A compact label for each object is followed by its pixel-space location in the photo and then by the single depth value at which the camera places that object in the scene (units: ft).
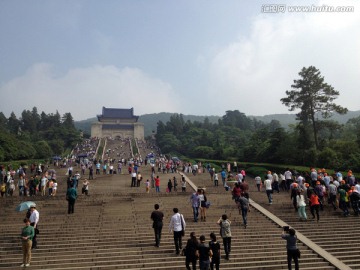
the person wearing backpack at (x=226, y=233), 26.91
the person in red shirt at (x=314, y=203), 37.36
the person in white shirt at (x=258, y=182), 60.41
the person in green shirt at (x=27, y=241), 25.32
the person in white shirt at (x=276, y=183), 56.85
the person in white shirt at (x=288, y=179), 57.95
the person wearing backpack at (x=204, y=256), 22.02
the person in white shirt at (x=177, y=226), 27.68
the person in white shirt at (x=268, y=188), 45.68
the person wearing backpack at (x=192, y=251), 22.89
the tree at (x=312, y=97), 93.84
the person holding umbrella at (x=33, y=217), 29.86
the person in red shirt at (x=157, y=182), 57.72
